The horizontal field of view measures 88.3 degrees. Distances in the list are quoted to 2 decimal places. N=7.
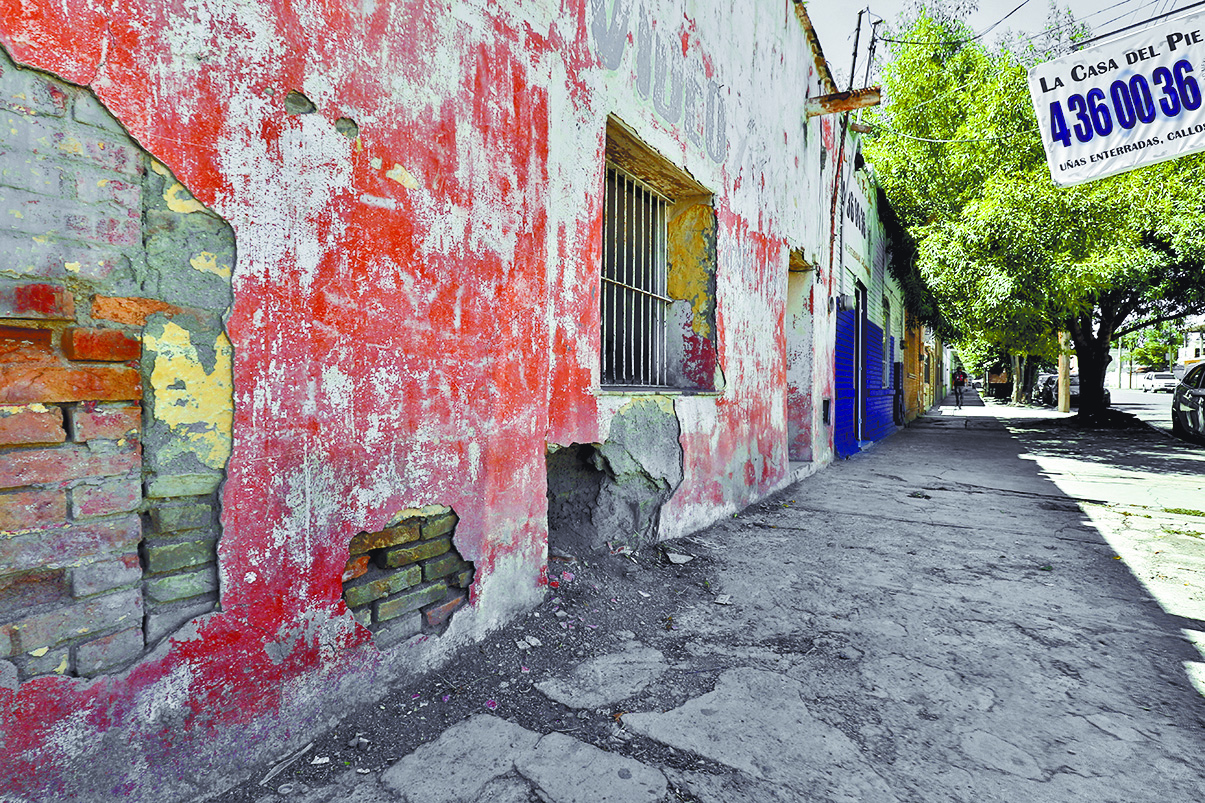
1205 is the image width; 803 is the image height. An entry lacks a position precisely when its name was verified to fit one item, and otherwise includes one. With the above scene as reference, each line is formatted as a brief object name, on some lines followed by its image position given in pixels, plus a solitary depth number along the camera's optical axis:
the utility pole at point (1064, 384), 20.41
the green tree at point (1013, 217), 9.59
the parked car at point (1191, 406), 11.02
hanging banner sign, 5.25
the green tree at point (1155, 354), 65.85
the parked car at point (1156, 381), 45.46
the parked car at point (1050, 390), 26.75
